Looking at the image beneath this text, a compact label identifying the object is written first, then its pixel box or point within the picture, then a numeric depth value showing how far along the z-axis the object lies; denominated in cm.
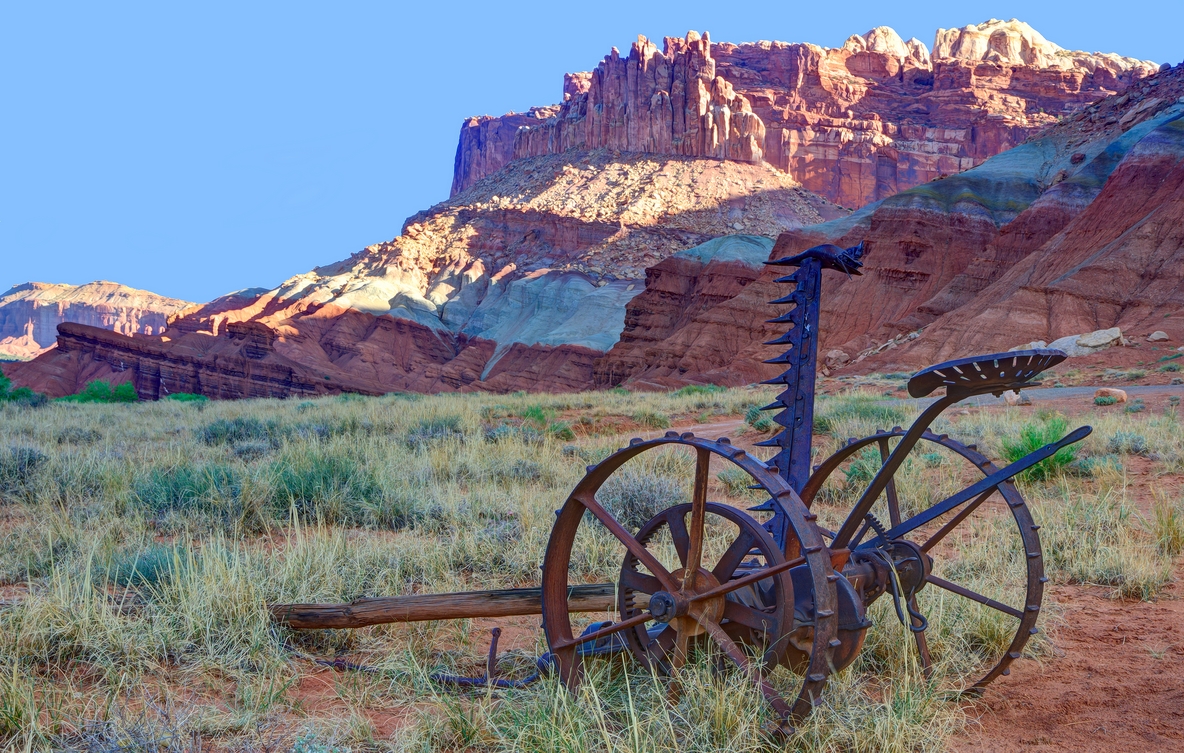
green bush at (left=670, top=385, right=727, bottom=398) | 2649
